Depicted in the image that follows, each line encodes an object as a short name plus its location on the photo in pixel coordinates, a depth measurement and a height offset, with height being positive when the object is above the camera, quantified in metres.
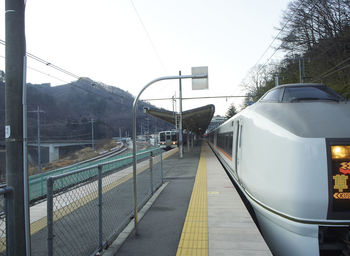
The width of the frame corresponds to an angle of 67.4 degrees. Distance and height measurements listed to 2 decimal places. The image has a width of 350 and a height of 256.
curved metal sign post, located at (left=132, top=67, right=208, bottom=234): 4.54 +1.04
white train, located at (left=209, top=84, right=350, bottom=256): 3.25 -0.64
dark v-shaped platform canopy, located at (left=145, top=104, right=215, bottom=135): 20.71 +1.62
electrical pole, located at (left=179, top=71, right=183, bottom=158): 19.64 -0.19
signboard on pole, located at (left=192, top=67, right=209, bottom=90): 5.74 +1.05
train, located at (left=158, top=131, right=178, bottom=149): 37.03 -1.03
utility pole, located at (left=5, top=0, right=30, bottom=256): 2.41 +0.08
